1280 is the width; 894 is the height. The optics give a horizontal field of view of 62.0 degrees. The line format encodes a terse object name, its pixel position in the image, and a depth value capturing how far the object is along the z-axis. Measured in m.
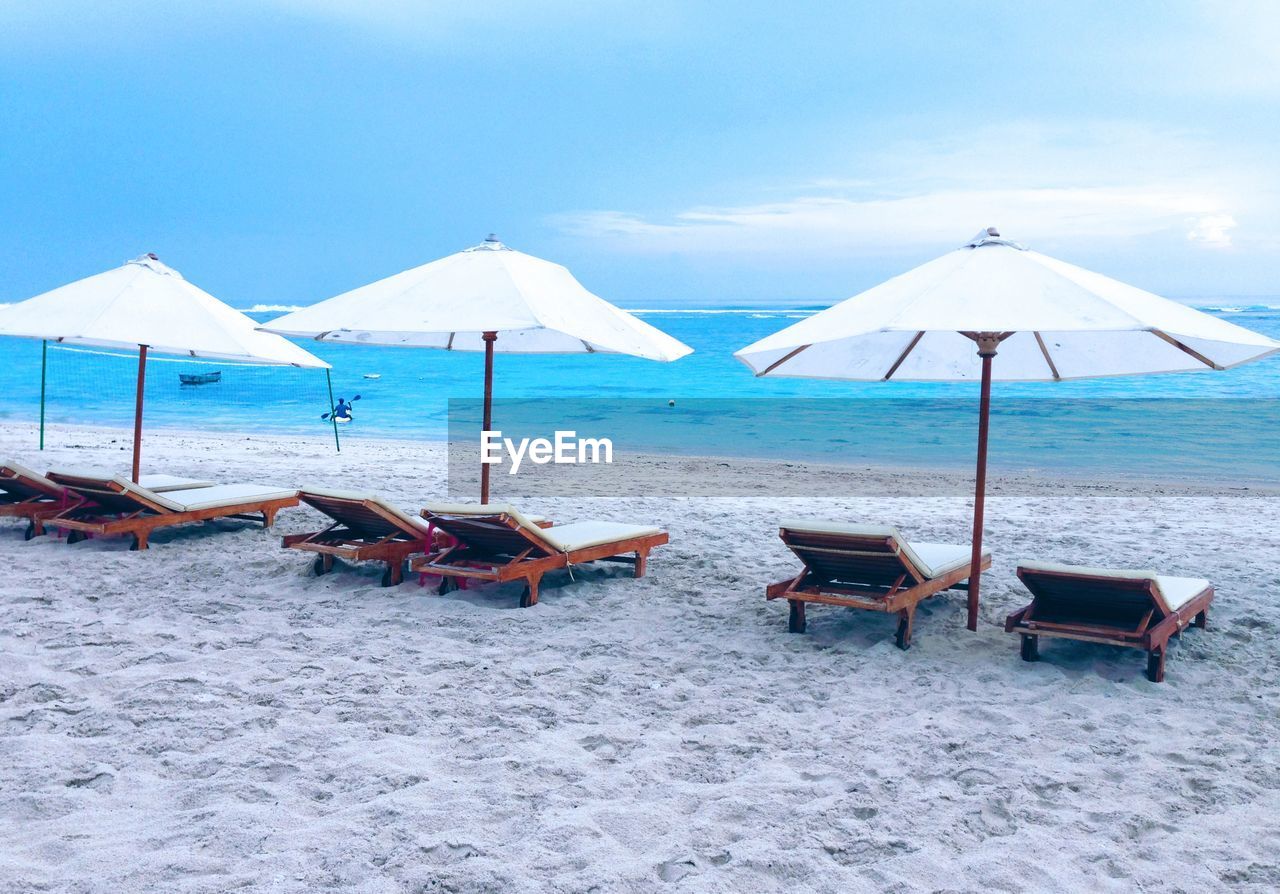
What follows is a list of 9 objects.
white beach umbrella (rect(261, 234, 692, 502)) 5.85
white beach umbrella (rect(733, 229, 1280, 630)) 4.59
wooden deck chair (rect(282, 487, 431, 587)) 6.39
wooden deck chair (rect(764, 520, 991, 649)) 5.23
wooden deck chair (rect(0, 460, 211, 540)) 7.51
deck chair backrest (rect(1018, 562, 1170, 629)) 4.83
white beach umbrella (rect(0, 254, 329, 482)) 7.26
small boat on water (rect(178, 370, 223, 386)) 29.77
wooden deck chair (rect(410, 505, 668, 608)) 5.98
